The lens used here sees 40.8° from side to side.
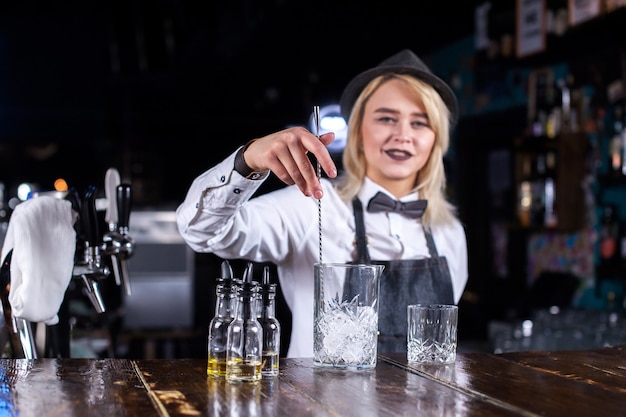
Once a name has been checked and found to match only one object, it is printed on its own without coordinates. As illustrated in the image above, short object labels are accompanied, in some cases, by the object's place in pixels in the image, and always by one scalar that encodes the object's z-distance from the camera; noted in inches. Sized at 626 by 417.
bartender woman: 92.3
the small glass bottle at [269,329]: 60.6
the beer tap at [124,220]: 84.0
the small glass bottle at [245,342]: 58.3
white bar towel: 74.6
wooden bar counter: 49.8
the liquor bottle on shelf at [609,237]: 188.9
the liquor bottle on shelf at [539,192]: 205.6
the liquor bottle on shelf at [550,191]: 202.2
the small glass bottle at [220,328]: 59.5
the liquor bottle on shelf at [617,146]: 180.1
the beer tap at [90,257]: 81.4
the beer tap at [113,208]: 86.8
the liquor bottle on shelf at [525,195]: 209.8
